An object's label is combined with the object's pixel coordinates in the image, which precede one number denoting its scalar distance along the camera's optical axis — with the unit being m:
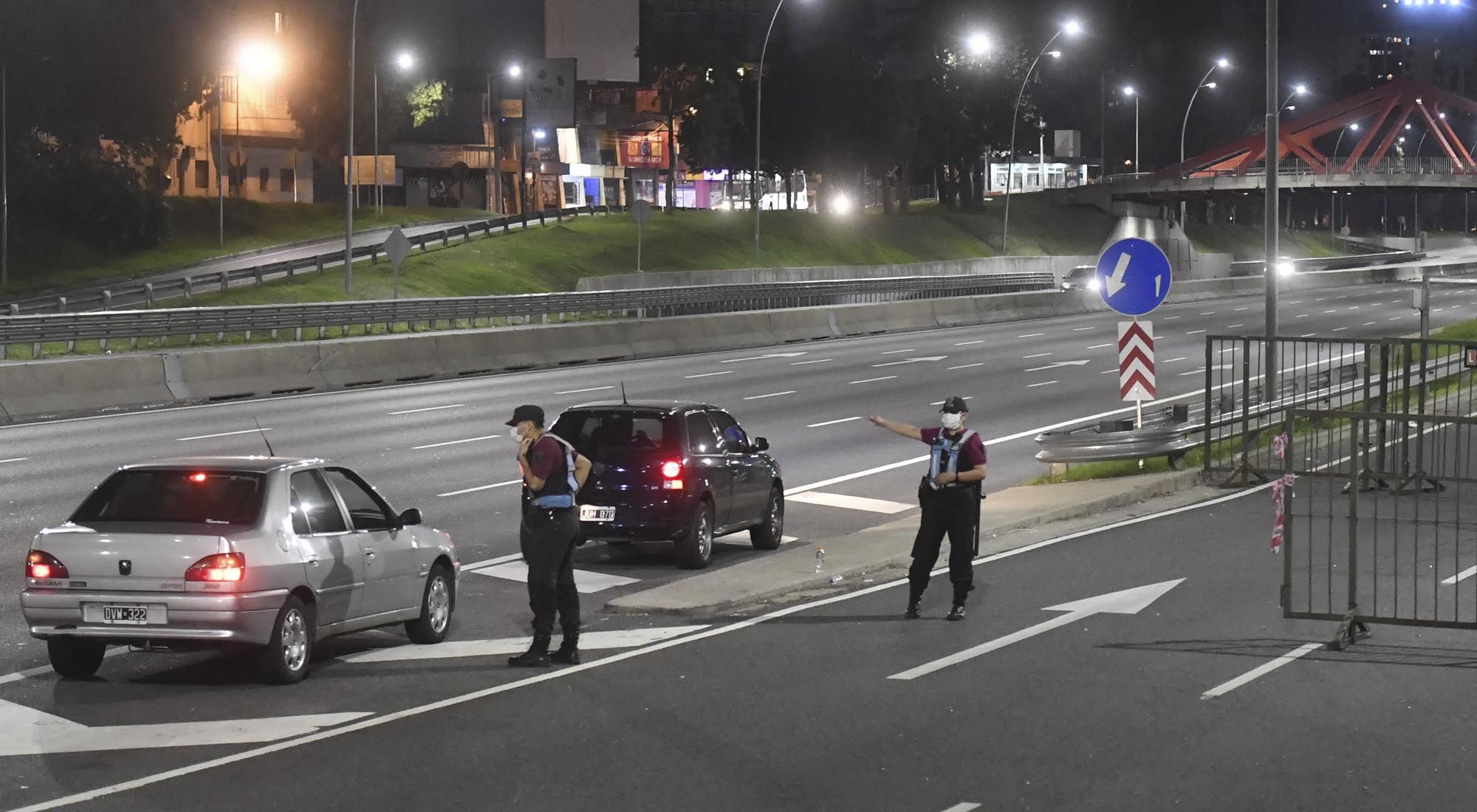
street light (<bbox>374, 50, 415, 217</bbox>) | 89.91
